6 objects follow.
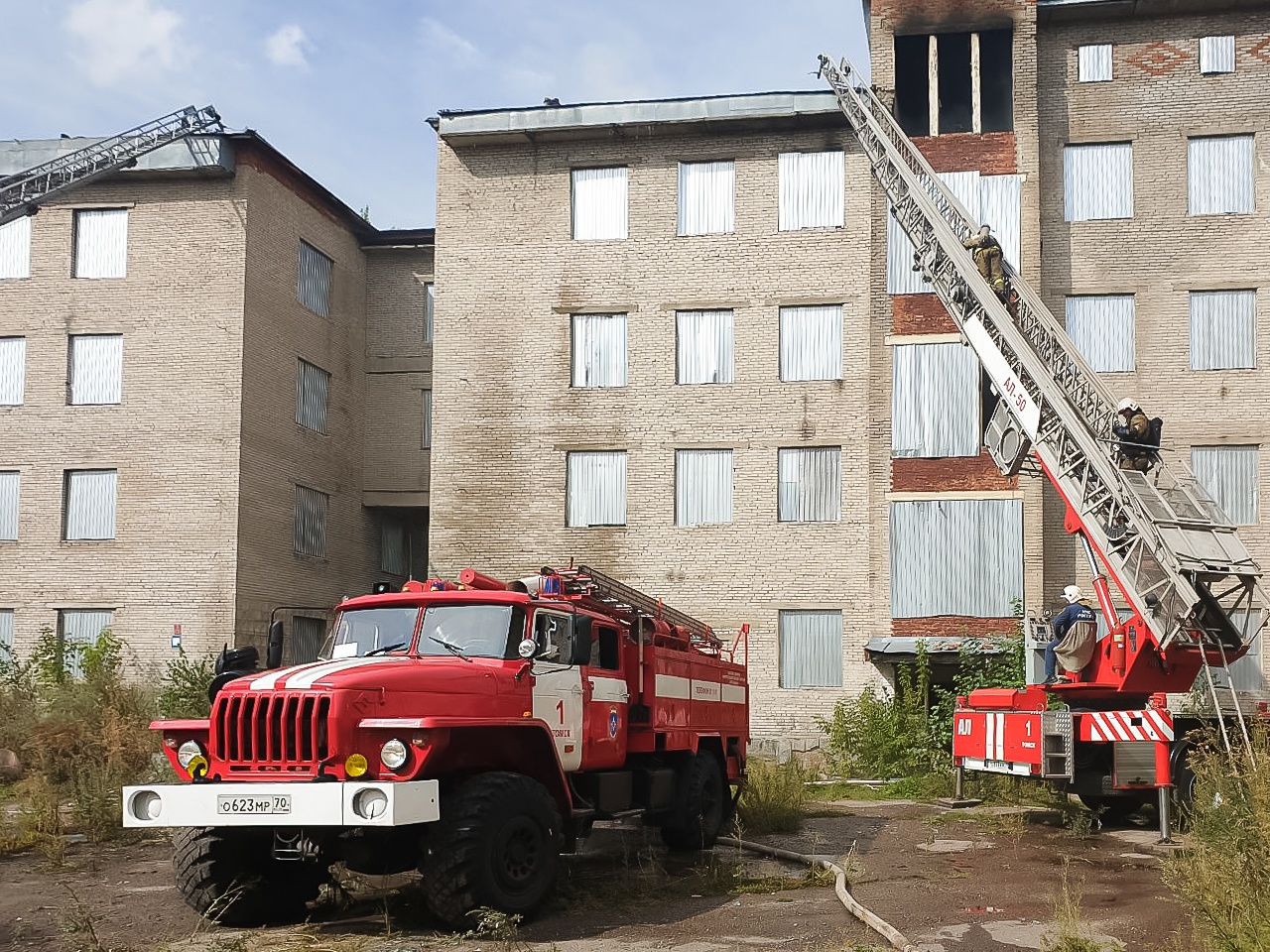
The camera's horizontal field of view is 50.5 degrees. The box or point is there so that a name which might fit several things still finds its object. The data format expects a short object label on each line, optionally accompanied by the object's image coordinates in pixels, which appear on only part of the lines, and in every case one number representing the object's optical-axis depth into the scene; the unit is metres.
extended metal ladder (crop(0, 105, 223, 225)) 28.53
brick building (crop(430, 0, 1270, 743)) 26.56
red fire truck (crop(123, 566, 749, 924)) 9.12
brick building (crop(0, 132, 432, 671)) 29.11
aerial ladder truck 15.01
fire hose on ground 8.62
